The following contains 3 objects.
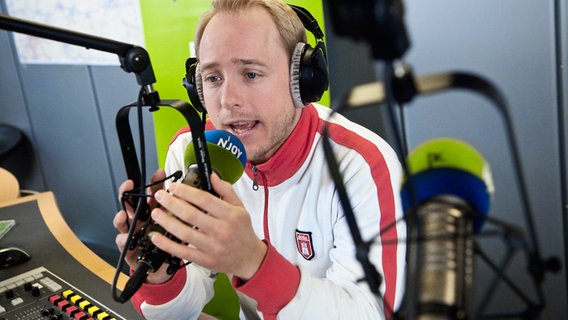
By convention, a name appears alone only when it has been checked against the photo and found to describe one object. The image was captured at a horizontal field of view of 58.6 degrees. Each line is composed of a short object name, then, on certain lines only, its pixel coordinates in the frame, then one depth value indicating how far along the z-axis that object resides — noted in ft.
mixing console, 3.10
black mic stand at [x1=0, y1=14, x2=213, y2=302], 1.51
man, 2.16
